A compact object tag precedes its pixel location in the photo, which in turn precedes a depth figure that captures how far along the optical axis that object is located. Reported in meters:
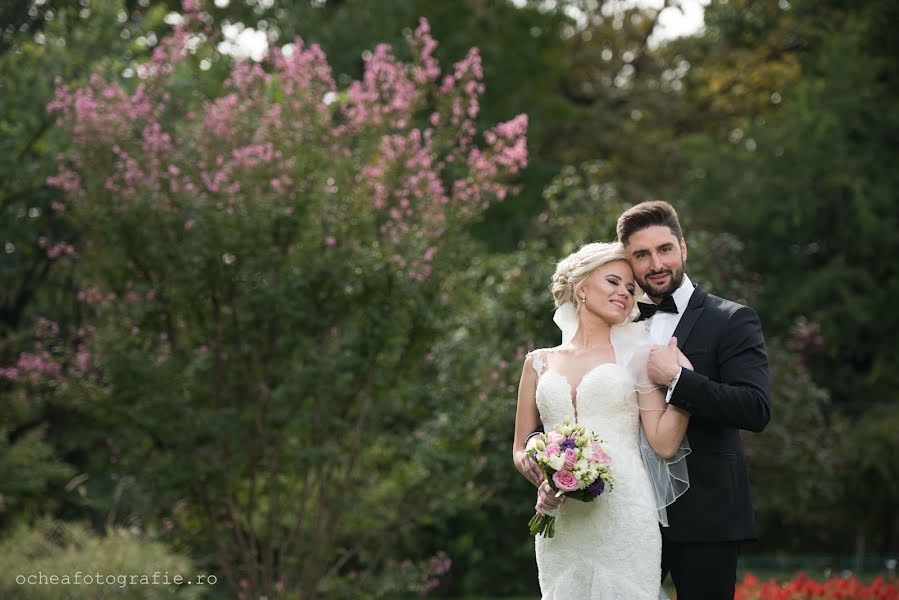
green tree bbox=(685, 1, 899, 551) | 16.27
